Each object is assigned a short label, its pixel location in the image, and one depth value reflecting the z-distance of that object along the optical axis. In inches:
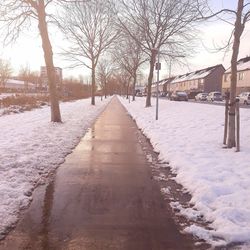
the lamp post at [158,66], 498.7
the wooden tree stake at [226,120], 275.8
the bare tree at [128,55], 1040.4
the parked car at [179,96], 1371.2
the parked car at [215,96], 1434.9
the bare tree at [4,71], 2510.7
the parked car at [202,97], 1584.4
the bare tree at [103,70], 1734.5
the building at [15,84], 3133.2
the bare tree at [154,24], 764.0
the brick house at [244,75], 1614.8
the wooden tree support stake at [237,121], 247.5
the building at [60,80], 1563.0
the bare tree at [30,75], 3007.3
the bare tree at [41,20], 439.2
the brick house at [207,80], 2196.8
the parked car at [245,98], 1076.4
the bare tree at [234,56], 258.6
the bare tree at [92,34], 938.6
